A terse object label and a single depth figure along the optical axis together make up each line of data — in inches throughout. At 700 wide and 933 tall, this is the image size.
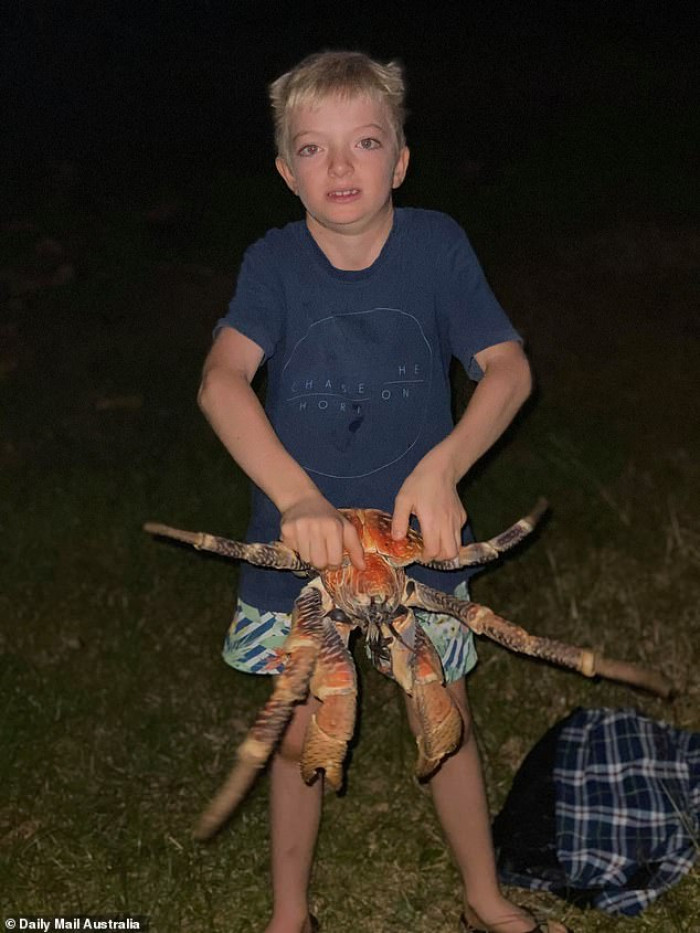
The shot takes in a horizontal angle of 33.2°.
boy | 105.0
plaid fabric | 143.1
